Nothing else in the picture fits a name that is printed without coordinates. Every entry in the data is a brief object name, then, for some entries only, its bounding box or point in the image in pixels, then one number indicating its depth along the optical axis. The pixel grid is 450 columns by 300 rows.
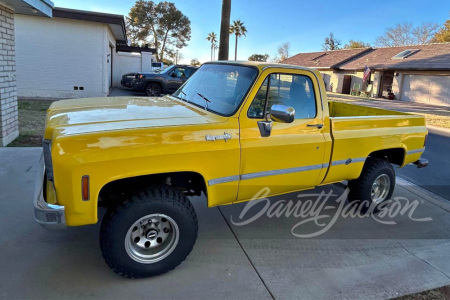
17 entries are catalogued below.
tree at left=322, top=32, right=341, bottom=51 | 62.89
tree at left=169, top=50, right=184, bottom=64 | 53.03
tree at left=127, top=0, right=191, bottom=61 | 46.62
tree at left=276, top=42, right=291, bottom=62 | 73.00
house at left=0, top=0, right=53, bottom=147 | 6.60
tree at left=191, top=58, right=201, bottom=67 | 72.81
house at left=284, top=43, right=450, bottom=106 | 26.59
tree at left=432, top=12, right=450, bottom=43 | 44.61
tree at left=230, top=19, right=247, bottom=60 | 62.06
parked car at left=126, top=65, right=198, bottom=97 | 16.19
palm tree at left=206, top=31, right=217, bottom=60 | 80.02
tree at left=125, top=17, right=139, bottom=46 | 47.78
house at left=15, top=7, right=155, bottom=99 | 14.27
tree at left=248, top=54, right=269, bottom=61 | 68.47
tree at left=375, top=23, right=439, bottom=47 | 54.81
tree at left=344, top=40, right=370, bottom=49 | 56.88
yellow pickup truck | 2.71
